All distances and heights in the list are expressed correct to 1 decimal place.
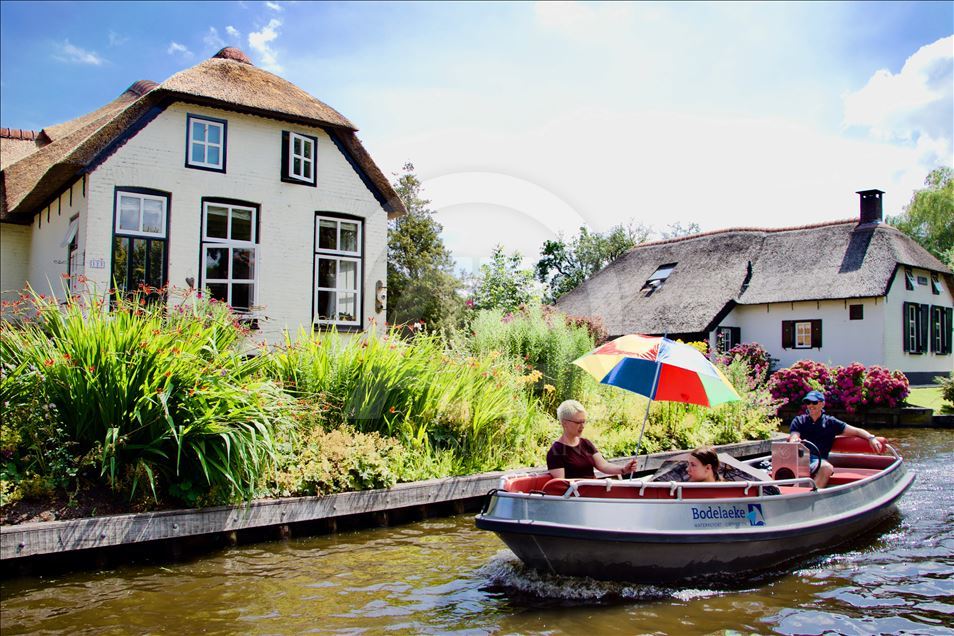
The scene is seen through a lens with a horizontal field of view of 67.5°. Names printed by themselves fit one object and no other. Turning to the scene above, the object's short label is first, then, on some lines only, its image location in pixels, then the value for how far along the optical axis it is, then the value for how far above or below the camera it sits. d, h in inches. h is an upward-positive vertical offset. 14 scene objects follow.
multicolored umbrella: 322.7 -3.6
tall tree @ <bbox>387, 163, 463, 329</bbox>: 1438.2 +192.0
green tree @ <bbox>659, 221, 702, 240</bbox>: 2421.3 +462.2
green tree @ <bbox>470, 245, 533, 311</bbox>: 1646.2 +188.0
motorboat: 248.8 -58.5
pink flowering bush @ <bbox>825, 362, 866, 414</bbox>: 840.9 -29.3
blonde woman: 279.4 -36.6
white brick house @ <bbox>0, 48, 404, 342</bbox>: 631.2 +154.7
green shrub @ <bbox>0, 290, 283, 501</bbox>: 284.0 -16.0
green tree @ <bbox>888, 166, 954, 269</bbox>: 1695.4 +361.2
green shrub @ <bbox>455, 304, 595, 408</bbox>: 529.7 +10.4
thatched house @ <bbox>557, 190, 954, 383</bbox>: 1121.4 +112.3
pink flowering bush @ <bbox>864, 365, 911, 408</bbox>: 829.7 -30.4
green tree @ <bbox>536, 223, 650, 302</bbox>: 2169.0 +329.9
